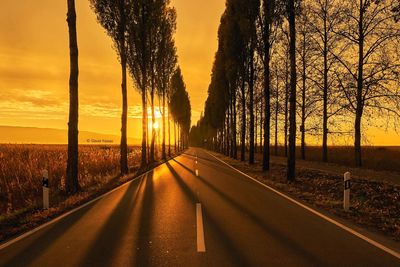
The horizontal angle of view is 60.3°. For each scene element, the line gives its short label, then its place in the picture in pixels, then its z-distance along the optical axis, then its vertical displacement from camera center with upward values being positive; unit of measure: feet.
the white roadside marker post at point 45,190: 31.04 -4.44
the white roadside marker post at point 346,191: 30.99 -4.52
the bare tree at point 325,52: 84.94 +22.47
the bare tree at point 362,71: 69.26 +14.54
